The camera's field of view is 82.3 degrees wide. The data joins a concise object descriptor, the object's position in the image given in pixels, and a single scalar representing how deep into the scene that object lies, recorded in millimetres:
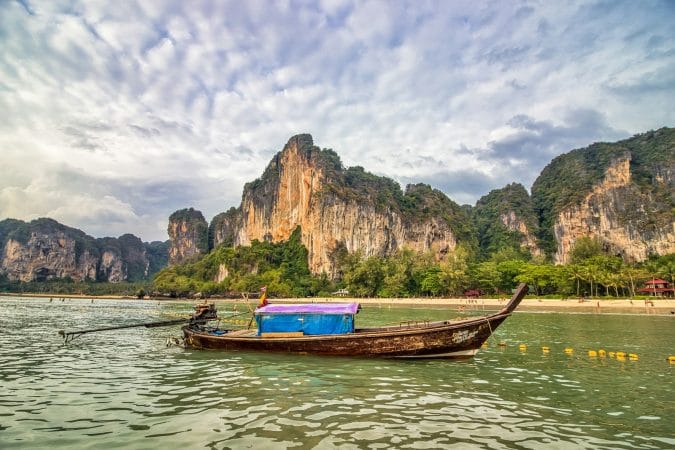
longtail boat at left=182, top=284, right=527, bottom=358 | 14711
